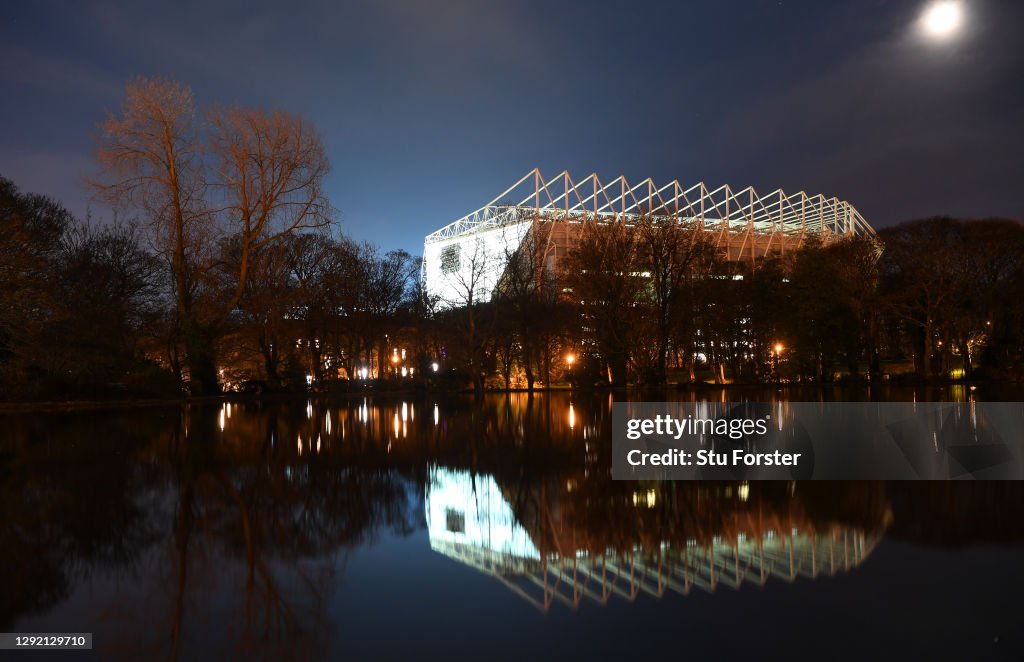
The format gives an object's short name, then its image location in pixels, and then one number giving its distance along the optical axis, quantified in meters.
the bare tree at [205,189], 30.39
